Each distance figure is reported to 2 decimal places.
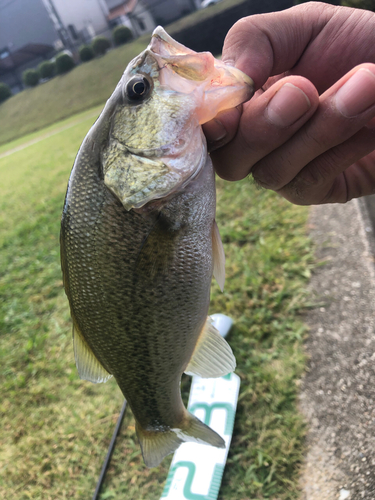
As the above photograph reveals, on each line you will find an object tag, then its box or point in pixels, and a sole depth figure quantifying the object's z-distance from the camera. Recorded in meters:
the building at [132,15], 20.88
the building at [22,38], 22.06
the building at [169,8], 19.83
